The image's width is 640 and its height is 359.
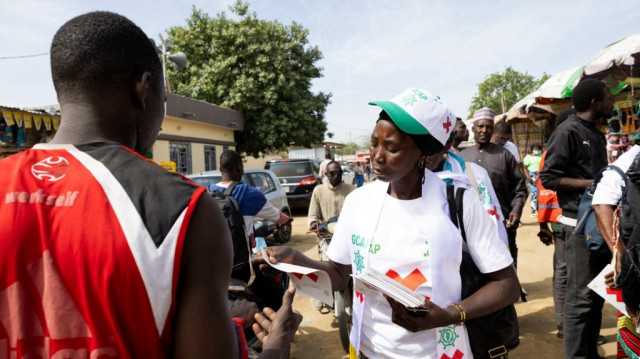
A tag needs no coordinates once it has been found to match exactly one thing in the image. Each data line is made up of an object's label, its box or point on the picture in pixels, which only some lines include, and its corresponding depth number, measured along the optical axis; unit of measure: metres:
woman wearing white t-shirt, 1.64
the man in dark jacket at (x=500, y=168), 4.66
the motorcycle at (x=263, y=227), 5.67
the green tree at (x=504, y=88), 40.31
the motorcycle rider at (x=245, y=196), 4.02
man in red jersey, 0.81
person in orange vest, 3.74
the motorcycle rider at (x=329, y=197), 5.39
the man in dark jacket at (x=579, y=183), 3.00
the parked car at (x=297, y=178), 12.38
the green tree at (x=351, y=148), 118.66
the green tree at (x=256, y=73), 19.77
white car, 8.80
